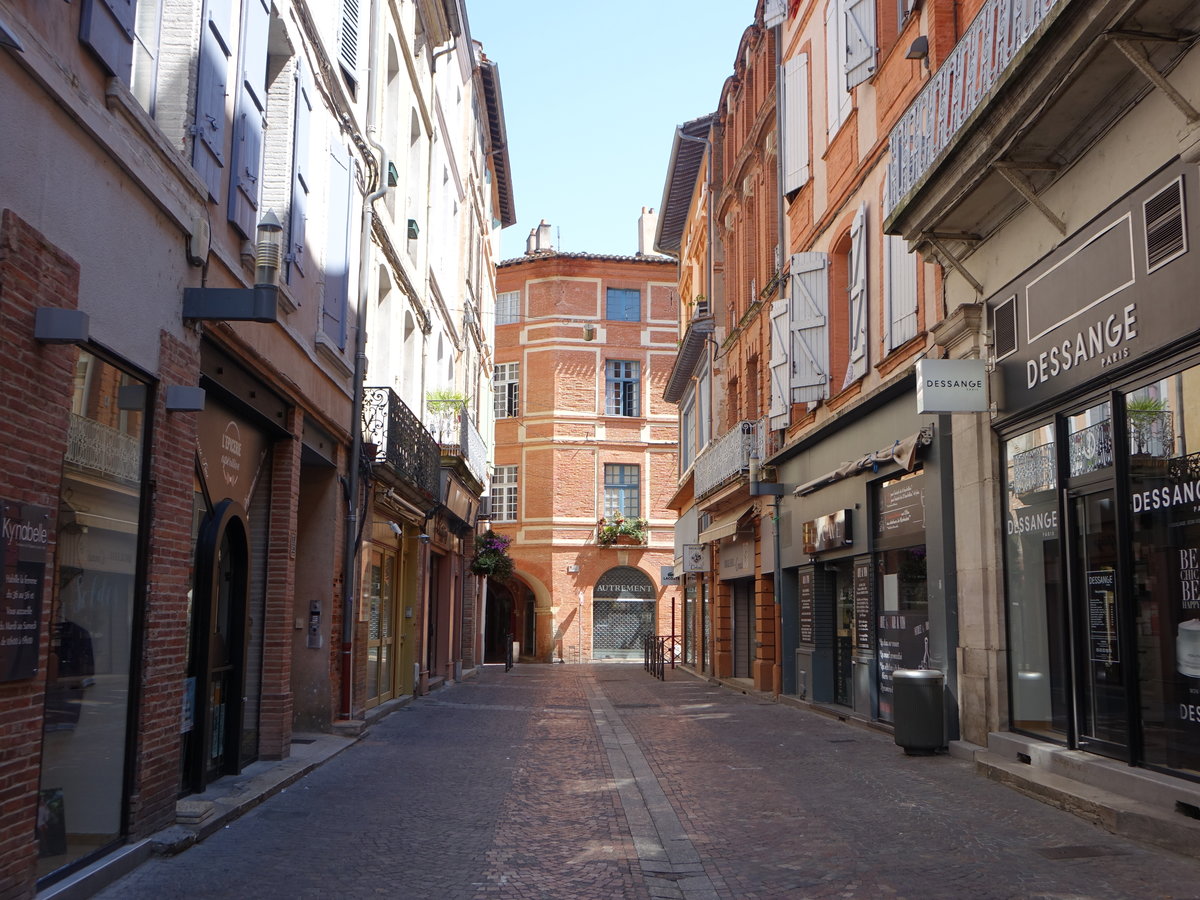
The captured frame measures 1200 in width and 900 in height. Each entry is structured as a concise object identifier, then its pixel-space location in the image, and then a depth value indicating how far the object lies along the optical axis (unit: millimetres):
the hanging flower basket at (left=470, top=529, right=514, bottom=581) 30125
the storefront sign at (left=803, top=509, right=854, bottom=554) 15586
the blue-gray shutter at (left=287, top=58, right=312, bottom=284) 10430
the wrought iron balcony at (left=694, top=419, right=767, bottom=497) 21328
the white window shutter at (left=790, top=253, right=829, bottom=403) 16948
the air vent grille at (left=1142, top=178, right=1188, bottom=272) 7707
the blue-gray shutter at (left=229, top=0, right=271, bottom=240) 8648
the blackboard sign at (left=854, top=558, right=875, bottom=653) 15039
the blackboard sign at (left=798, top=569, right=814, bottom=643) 17734
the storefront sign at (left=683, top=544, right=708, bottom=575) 28156
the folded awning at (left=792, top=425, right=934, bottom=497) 12422
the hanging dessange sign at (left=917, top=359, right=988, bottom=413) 10453
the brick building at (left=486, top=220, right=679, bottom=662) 40250
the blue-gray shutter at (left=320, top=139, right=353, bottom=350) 12188
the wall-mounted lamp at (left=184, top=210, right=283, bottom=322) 7387
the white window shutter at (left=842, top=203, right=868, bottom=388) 15164
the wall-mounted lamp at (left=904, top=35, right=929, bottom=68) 12836
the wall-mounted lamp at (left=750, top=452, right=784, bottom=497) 19891
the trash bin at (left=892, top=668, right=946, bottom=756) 11195
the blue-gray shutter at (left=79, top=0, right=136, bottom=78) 5805
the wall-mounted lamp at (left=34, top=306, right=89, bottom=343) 5289
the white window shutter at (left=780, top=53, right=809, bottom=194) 18766
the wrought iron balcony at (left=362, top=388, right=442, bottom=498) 14452
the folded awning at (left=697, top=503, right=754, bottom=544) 22922
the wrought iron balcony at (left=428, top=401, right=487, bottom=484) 20627
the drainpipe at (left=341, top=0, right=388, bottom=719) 13172
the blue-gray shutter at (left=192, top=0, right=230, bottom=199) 7750
